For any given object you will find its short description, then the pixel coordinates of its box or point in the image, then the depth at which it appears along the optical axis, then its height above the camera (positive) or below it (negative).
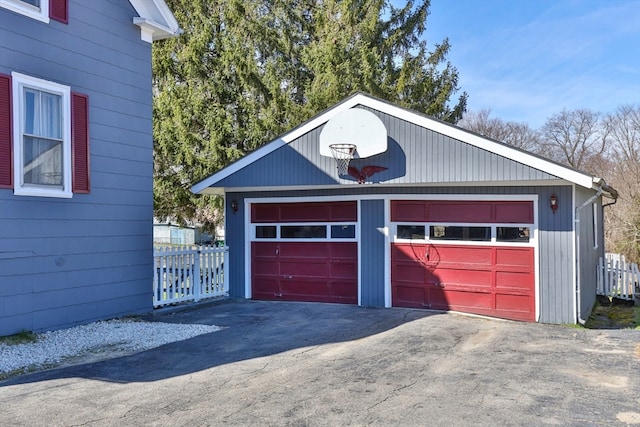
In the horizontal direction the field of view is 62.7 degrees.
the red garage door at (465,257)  8.94 -0.63
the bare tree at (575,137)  37.19 +6.20
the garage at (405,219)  8.62 +0.05
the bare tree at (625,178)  18.19 +2.10
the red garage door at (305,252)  10.47 -0.60
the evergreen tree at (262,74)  16.58 +4.88
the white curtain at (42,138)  7.35 +1.25
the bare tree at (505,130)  40.97 +7.27
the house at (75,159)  7.11 +1.00
